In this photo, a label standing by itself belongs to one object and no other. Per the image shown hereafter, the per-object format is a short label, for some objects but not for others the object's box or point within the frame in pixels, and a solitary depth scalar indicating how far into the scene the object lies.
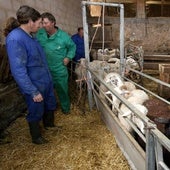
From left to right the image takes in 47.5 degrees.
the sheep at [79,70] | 3.37
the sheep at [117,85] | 2.65
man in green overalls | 2.90
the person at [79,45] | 4.90
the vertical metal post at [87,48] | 3.02
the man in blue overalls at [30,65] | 2.05
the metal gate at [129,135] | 1.31
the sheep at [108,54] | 5.48
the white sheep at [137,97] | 2.47
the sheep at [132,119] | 1.95
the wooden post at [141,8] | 8.65
